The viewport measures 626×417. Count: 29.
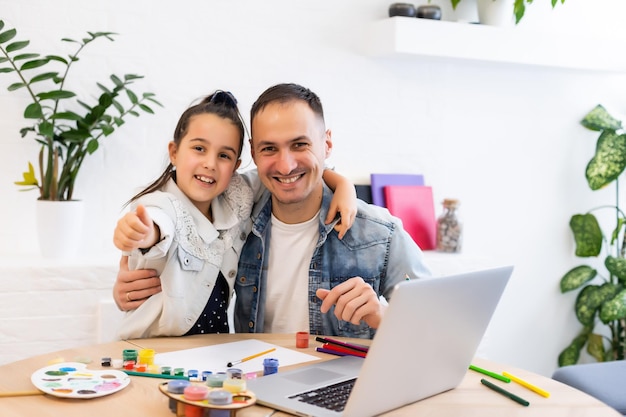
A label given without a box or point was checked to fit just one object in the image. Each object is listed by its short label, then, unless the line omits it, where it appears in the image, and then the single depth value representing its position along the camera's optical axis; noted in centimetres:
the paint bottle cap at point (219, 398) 110
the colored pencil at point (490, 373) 144
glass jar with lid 327
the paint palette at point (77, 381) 123
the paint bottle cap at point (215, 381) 118
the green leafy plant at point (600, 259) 361
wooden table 119
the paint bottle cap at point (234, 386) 116
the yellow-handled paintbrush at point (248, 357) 146
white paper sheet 146
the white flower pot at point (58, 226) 263
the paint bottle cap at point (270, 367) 140
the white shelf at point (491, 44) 315
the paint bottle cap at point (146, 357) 142
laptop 112
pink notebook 324
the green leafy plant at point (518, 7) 328
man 189
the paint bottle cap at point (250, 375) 137
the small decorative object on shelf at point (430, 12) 322
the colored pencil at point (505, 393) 130
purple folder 323
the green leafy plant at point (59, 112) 255
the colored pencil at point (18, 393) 123
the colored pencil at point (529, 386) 136
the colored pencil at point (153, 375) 135
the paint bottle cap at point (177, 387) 115
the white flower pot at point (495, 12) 335
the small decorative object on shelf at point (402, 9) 319
